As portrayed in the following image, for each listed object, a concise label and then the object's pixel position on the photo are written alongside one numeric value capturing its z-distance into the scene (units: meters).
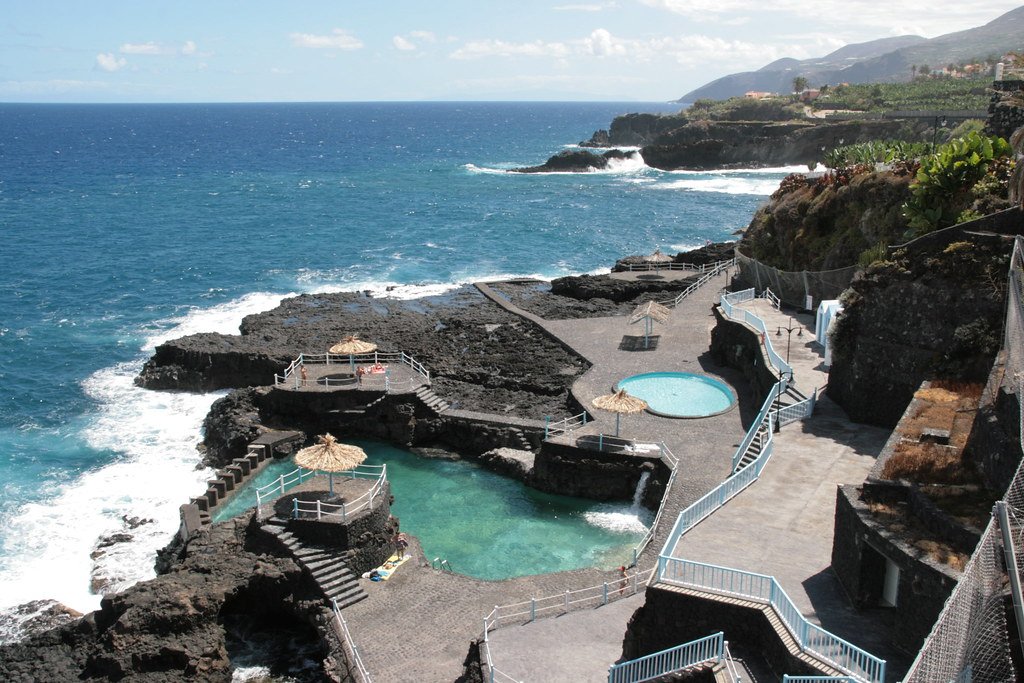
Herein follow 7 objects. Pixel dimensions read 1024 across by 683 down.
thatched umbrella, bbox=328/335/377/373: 35.94
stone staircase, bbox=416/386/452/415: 35.59
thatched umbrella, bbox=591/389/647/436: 29.09
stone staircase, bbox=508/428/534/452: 33.44
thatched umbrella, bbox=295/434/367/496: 24.95
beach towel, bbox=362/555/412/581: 24.19
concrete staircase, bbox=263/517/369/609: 23.19
